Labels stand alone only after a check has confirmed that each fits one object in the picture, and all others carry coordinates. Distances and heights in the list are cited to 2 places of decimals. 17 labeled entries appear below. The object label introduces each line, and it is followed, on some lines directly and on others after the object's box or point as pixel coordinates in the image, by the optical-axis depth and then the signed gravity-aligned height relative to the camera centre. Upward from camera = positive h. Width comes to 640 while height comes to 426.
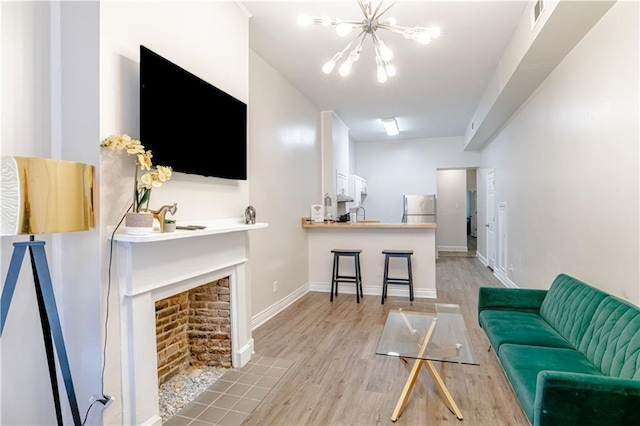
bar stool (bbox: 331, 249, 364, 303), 4.93 -0.88
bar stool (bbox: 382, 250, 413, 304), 4.77 -0.84
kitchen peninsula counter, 5.01 -0.57
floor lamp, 1.36 +0.01
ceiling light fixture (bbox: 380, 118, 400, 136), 6.87 +1.90
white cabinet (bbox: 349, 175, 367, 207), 7.60 +0.60
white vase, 1.78 -0.04
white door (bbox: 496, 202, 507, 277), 5.71 -0.45
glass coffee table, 2.18 -0.90
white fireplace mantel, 1.86 -0.44
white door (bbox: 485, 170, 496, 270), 6.68 -0.17
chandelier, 2.26 +1.26
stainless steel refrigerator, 8.22 +0.12
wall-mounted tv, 1.97 +0.65
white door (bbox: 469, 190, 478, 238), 12.15 -0.05
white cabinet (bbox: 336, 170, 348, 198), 6.55 +0.63
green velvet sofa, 1.46 -0.82
